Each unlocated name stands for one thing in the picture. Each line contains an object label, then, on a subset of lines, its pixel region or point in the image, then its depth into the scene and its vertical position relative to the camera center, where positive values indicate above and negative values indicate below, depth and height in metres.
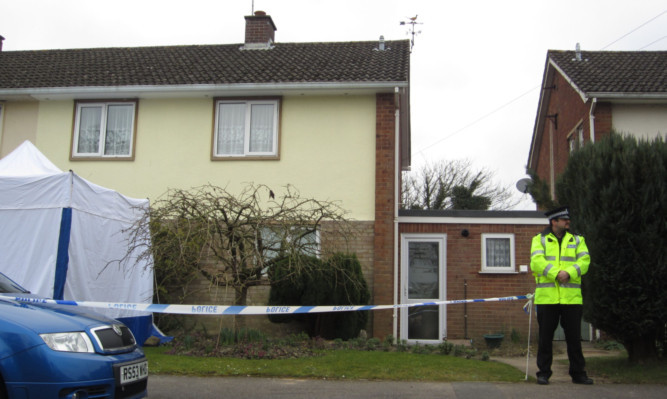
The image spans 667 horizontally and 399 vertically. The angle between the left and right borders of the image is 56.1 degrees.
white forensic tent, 8.71 +0.51
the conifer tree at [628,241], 7.22 +0.43
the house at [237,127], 12.41 +2.97
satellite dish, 14.96 +2.21
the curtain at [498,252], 12.48 +0.46
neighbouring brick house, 13.55 +4.15
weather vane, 19.62 +7.85
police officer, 6.85 -0.12
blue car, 4.66 -0.70
